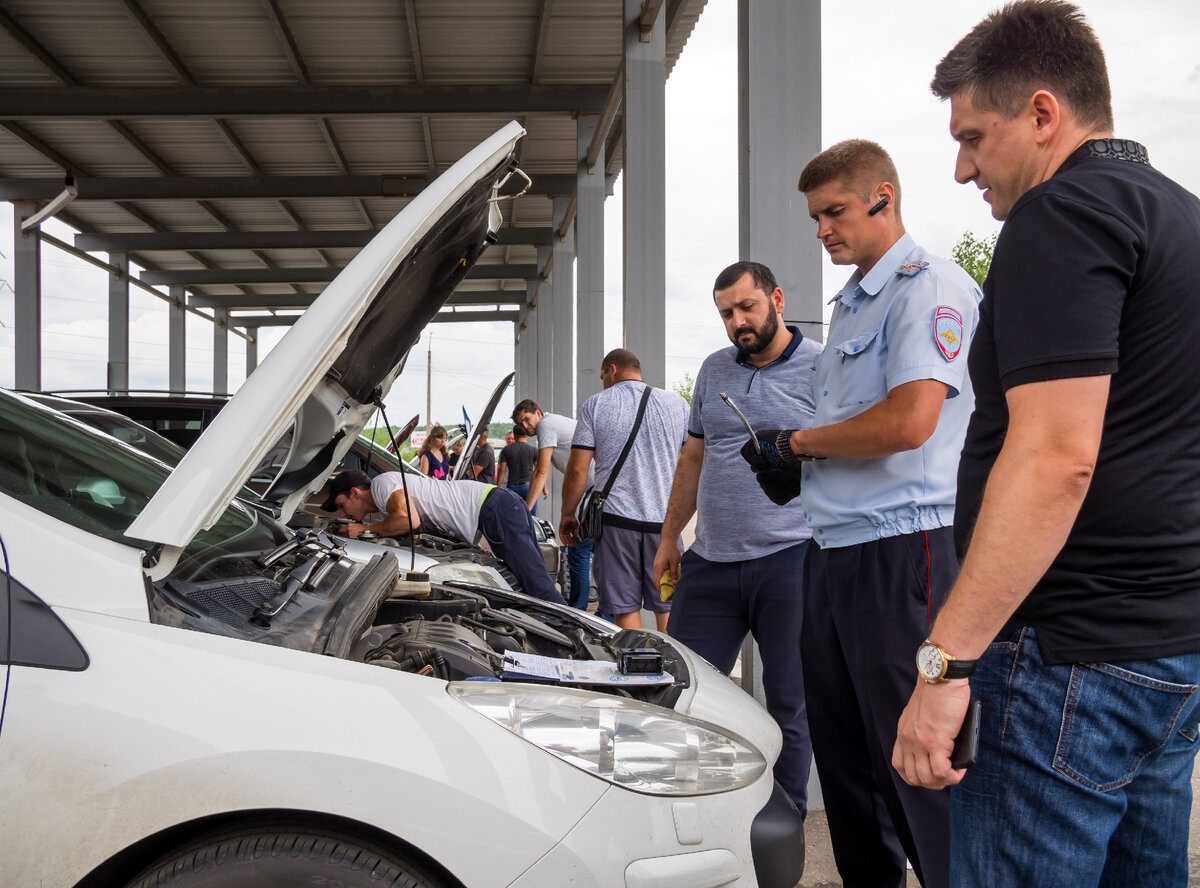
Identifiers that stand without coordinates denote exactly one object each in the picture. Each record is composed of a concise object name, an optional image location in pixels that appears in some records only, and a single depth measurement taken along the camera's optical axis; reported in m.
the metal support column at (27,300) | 15.22
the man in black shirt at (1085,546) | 1.24
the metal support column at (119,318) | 19.75
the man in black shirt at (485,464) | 13.59
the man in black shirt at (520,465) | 10.58
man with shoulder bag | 4.64
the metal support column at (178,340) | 22.95
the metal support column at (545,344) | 18.84
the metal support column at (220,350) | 26.97
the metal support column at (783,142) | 3.71
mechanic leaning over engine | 5.29
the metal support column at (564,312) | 15.39
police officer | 2.11
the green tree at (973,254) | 28.08
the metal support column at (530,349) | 23.92
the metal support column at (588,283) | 11.14
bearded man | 3.06
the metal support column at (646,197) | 8.27
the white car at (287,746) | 1.54
